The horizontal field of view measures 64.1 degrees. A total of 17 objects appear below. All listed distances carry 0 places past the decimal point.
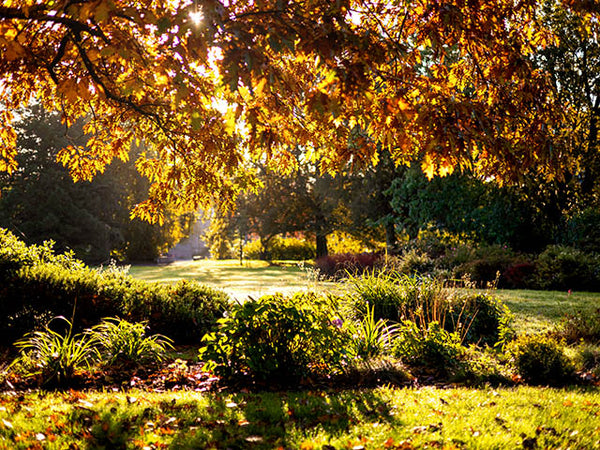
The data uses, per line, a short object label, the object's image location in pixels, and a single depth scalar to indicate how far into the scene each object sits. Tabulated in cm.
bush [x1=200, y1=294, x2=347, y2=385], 537
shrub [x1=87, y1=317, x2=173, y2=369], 604
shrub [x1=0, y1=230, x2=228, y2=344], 742
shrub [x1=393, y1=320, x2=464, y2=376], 614
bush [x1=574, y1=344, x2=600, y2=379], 616
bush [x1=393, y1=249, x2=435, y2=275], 1617
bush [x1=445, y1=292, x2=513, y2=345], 796
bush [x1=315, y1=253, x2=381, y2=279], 1942
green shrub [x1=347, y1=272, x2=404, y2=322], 820
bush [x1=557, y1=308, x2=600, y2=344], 750
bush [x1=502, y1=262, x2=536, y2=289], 1498
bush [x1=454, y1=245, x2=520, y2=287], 1533
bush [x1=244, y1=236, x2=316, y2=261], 3894
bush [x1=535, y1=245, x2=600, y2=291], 1410
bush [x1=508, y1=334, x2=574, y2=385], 578
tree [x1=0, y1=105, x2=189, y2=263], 3084
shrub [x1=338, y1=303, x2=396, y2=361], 618
